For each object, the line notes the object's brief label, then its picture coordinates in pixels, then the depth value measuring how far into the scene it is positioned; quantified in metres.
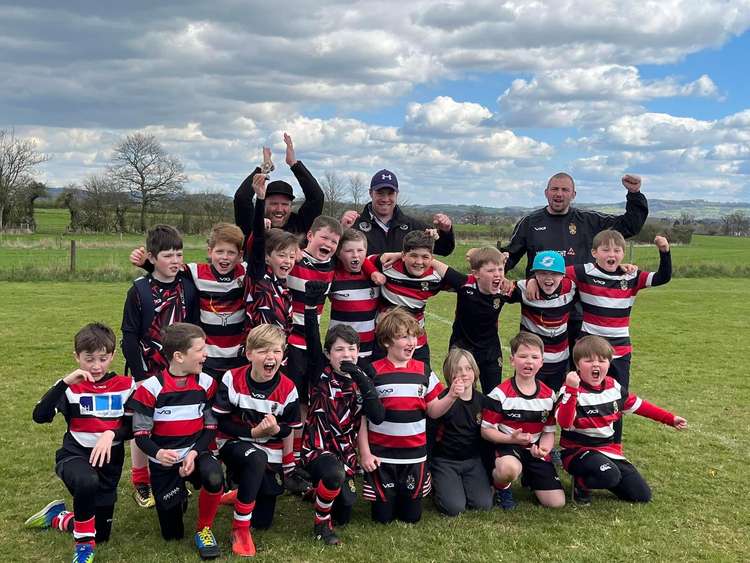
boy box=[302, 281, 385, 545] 4.62
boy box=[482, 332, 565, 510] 5.12
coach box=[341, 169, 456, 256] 6.32
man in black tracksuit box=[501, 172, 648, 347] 6.55
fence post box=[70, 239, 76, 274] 22.59
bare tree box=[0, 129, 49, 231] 49.88
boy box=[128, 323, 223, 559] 4.24
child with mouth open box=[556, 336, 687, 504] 5.08
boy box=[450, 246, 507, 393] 5.69
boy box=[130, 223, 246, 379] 5.06
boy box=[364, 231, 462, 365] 5.54
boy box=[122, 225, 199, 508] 4.89
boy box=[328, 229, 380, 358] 5.59
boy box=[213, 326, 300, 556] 4.36
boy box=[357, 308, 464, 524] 4.82
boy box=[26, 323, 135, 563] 4.07
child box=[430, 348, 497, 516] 5.06
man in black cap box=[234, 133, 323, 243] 5.97
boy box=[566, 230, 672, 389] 5.78
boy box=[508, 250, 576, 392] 5.65
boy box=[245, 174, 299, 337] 5.00
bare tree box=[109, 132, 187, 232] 51.03
